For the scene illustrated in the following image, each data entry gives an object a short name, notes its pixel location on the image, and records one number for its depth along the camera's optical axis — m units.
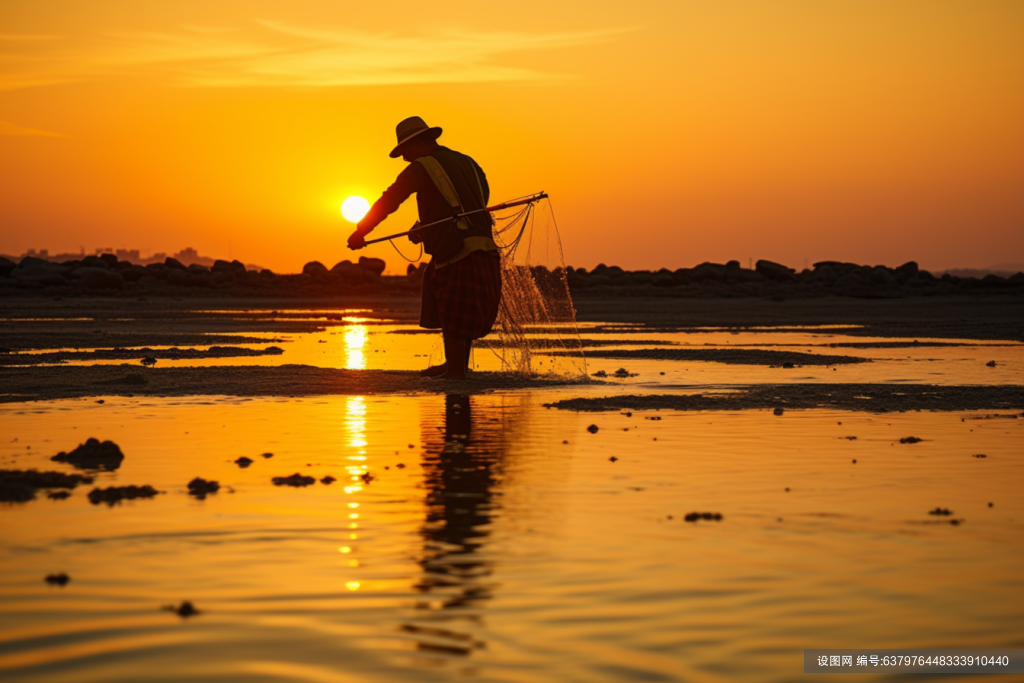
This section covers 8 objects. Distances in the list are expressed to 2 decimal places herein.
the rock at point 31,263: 72.25
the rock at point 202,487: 6.67
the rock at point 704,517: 6.00
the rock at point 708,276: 78.23
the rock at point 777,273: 80.12
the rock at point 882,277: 72.81
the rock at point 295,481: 6.99
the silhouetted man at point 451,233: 13.93
